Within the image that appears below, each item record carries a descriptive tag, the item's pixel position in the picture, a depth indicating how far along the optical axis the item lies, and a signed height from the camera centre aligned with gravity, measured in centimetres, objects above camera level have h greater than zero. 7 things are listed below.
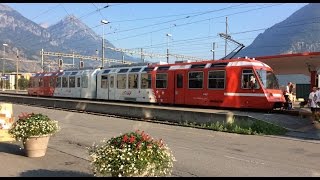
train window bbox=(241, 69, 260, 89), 1542 +42
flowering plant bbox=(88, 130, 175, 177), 397 -102
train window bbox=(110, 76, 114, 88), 2398 +41
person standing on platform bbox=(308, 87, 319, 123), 1294 -68
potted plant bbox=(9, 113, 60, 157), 682 -112
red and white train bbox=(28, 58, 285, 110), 1555 +20
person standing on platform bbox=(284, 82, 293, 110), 1648 -66
